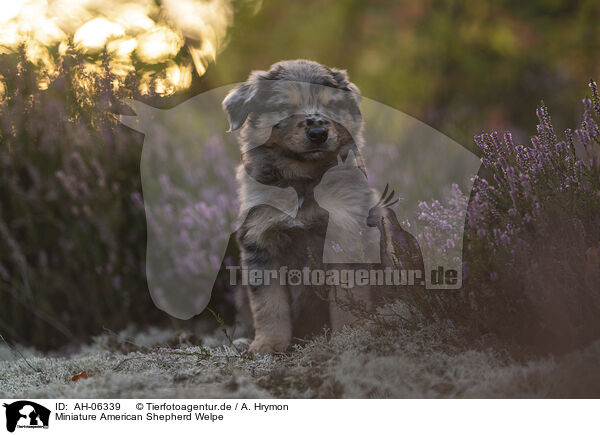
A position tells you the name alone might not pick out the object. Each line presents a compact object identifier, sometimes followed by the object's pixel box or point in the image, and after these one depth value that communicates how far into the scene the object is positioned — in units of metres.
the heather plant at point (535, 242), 2.51
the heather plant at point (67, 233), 4.41
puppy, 3.15
